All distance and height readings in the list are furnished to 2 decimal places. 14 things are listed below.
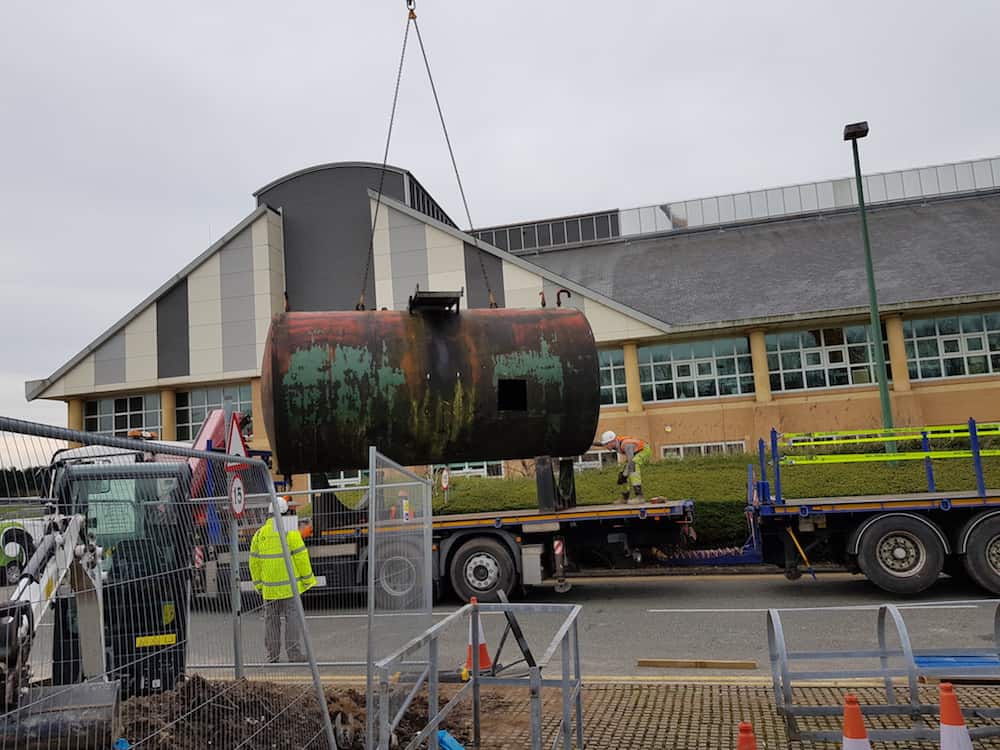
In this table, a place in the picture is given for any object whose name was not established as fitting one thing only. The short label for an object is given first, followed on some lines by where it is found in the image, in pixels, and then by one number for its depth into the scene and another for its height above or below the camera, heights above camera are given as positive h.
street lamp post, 17.56 +2.89
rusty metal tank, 7.26 +0.72
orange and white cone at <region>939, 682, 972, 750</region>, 3.83 -1.37
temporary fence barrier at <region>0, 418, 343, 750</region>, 3.37 -0.64
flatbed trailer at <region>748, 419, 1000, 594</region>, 10.32 -1.18
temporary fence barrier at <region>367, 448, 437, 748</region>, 4.71 -0.65
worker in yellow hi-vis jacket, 6.91 -0.93
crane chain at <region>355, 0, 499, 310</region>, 9.10 +4.33
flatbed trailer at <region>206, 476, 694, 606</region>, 11.31 -1.13
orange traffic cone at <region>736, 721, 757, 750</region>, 3.62 -1.29
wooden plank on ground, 7.46 -1.96
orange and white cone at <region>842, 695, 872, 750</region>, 3.74 -1.33
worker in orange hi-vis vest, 12.47 -0.04
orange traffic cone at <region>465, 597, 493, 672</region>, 6.83 -1.64
